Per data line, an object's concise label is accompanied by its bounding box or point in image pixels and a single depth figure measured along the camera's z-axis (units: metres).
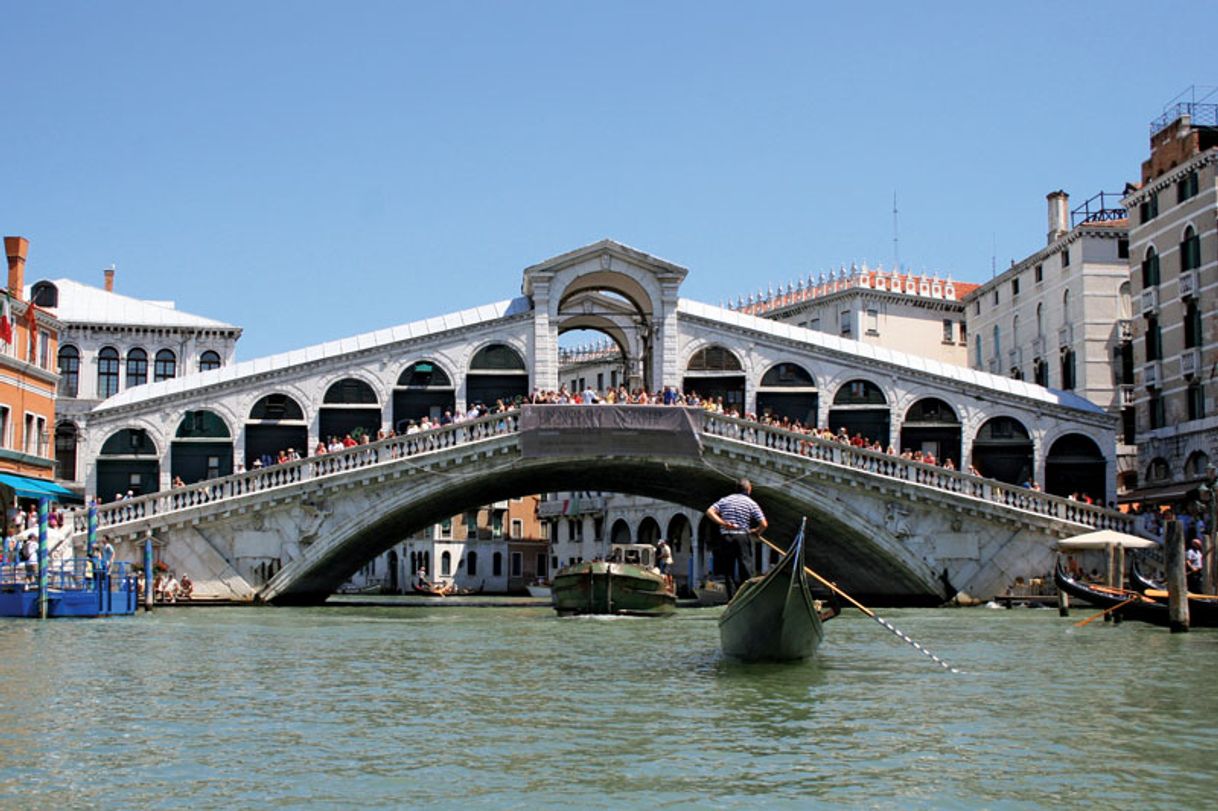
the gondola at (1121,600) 20.77
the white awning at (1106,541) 26.71
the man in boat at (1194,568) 22.77
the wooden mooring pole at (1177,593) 19.98
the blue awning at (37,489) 27.08
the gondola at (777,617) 13.64
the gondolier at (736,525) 14.45
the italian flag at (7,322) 28.03
